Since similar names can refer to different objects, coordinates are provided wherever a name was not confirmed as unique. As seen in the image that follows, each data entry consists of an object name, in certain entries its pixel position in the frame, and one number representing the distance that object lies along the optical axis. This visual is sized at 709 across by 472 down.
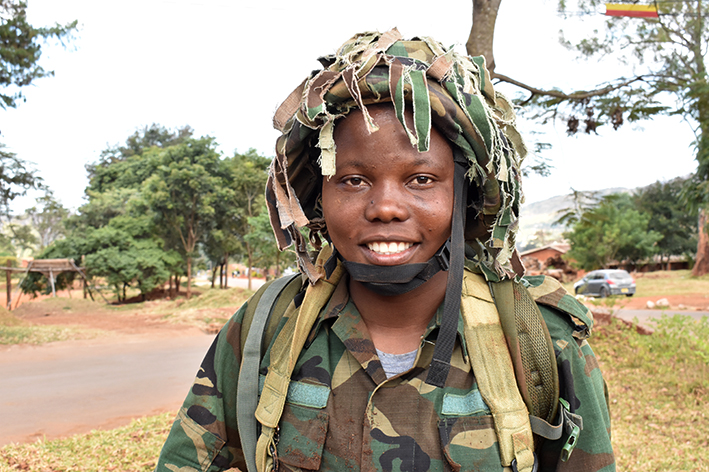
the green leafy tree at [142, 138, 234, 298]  21.00
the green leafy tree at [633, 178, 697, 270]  35.19
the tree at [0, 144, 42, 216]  12.50
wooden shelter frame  17.93
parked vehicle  20.55
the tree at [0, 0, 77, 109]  9.20
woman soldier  1.40
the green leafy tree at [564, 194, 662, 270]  30.83
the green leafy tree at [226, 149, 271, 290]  23.91
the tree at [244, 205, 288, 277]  18.98
